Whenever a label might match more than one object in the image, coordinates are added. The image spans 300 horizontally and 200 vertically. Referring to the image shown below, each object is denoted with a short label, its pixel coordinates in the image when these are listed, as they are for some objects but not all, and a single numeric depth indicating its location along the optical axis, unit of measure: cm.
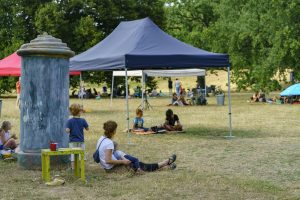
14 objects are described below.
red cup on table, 936
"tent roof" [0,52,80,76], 2466
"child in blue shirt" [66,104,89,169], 1049
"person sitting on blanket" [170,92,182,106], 3462
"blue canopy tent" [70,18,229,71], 1523
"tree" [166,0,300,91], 3581
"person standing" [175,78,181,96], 4201
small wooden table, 920
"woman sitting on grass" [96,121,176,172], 977
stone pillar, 1056
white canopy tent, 3185
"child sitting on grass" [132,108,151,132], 1745
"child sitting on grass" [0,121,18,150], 1210
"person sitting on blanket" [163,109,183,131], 1770
